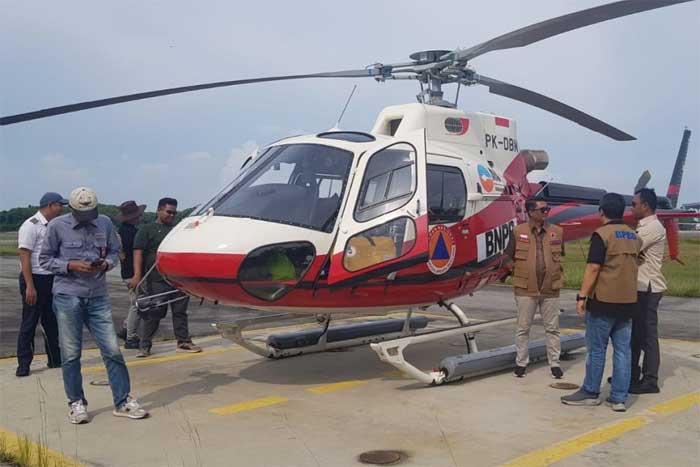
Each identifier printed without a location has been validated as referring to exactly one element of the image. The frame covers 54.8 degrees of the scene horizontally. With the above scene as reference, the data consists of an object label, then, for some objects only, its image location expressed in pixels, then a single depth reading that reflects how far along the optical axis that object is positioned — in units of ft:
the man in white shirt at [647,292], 20.80
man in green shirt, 27.17
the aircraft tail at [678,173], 50.39
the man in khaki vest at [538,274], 22.56
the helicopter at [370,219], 19.69
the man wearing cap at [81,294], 17.84
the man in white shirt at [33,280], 23.52
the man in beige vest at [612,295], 18.84
